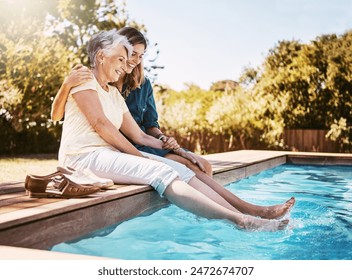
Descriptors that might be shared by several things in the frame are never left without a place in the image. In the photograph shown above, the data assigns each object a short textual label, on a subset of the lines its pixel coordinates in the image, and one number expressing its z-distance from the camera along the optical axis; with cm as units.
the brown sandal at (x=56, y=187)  296
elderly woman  326
